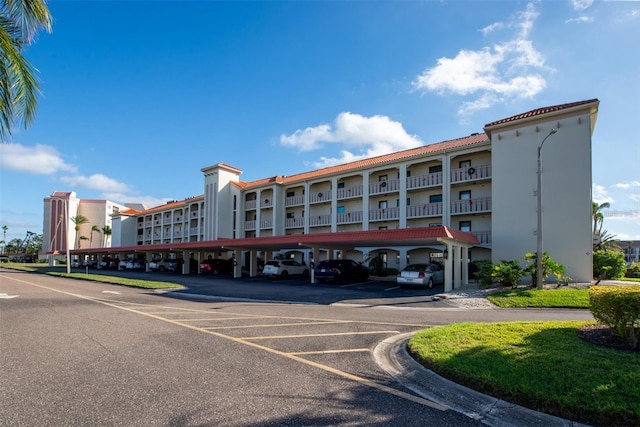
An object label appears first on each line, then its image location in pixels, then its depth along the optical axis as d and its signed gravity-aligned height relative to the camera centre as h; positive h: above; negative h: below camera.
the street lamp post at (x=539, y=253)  16.14 -0.80
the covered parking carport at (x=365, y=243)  17.72 -0.68
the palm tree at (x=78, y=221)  80.71 +1.94
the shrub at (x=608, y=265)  19.39 -1.59
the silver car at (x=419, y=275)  19.05 -2.24
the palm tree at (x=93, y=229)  82.86 +0.18
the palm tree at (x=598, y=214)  38.69 +2.39
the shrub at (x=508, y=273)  17.20 -1.86
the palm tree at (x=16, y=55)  8.34 +4.04
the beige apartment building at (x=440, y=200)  20.50 +2.71
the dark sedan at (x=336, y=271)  22.64 -2.43
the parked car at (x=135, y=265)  44.78 -4.31
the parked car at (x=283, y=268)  27.83 -2.86
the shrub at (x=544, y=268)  16.94 -1.54
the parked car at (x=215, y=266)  34.72 -3.44
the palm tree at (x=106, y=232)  80.16 -0.48
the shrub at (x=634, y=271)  28.80 -2.95
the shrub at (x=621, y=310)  5.60 -1.19
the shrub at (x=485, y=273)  18.25 -1.99
